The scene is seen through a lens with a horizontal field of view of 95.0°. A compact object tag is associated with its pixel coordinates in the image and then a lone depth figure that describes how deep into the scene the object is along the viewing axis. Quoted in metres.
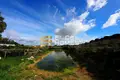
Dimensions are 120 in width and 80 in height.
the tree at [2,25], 15.19
